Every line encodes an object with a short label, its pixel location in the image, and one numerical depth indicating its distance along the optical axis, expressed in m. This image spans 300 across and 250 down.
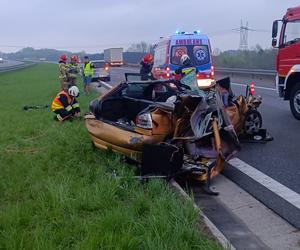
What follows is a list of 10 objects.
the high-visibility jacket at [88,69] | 13.42
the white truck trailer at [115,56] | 45.53
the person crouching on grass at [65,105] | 7.39
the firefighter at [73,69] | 11.36
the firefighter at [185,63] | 8.50
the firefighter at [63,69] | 11.89
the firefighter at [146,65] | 12.80
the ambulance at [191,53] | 10.68
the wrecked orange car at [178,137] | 3.83
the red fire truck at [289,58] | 7.35
